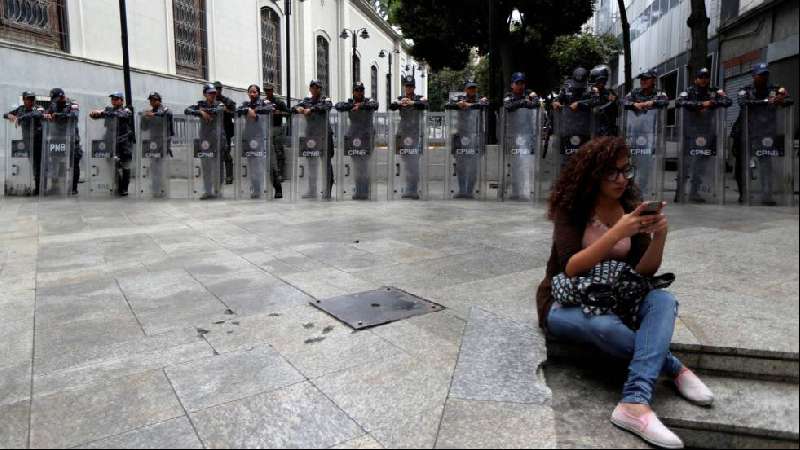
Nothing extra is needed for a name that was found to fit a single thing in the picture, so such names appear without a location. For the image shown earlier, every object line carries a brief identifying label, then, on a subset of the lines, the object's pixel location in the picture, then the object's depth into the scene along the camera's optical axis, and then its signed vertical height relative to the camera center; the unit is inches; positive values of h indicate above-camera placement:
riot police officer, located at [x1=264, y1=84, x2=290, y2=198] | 462.6 +7.7
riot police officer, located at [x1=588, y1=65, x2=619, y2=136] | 398.3 +33.4
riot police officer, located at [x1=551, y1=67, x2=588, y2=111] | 406.0 +40.4
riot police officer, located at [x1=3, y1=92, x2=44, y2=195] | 482.9 +30.0
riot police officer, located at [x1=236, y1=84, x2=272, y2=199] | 449.4 +28.5
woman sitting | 109.9 -19.0
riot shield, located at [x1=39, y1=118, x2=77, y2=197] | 487.2 +2.2
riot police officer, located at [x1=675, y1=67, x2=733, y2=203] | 389.7 +33.4
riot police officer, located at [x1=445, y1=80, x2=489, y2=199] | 428.0 +21.3
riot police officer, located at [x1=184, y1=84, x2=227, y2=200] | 458.6 +26.7
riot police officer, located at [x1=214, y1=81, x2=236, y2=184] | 465.1 +23.3
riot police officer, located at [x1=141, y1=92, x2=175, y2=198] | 476.1 +23.3
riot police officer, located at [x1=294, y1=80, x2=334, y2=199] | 439.5 +31.7
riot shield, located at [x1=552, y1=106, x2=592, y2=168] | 407.5 +17.3
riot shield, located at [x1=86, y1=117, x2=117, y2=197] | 488.7 +2.8
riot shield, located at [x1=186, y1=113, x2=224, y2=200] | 465.1 +3.0
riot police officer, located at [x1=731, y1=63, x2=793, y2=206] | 374.0 +31.0
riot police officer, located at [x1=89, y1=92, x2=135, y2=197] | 482.9 +20.0
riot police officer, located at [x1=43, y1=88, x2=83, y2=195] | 482.9 +35.9
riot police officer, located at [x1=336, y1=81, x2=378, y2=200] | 436.5 +24.7
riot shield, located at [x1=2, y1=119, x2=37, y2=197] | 489.6 -0.4
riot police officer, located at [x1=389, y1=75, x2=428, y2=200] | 430.3 +27.1
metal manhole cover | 166.4 -40.8
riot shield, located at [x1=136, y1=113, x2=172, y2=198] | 478.6 +2.5
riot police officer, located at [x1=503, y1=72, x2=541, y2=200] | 413.7 +26.2
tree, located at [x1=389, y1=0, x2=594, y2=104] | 767.1 +172.5
